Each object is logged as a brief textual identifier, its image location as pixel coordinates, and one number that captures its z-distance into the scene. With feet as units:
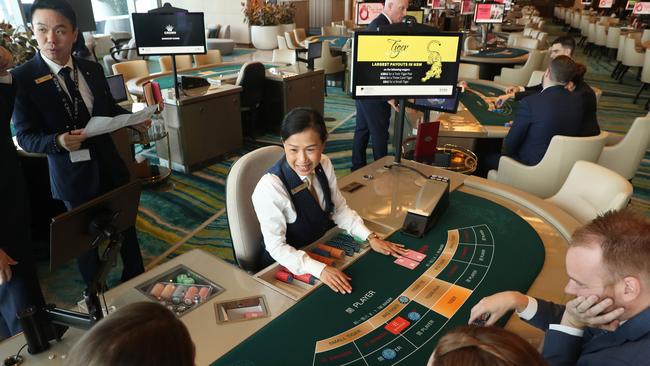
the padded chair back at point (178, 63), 17.72
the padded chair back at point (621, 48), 25.78
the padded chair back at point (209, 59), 19.53
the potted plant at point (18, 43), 9.59
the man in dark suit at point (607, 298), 2.98
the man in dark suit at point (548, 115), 9.00
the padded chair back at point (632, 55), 24.34
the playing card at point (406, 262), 4.69
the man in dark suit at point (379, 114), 11.51
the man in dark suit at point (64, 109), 5.86
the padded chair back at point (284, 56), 20.51
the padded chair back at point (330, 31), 31.44
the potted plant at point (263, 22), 38.86
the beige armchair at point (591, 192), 5.66
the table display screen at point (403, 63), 6.66
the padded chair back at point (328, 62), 22.45
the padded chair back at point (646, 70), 21.45
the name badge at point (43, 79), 5.92
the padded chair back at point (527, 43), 23.27
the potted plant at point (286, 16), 39.68
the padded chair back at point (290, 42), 28.07
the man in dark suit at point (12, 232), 5.38
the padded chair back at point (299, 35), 29.91
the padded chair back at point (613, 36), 31.30
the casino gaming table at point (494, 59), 19.71
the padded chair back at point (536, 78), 14.20
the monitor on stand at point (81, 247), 3.27
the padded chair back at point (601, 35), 33.50
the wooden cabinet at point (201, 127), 13.20
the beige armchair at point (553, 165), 8.14
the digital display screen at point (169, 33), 12.27
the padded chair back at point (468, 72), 16.40
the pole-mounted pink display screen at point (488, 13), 22.74
